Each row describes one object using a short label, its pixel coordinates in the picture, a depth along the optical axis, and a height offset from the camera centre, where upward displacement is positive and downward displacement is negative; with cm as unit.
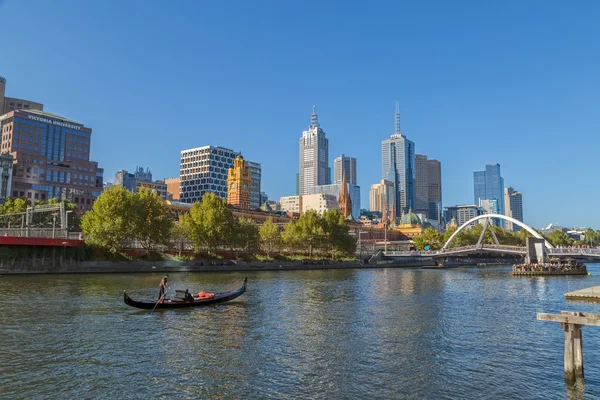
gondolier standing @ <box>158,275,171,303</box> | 3778 -282
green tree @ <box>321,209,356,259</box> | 13562 +516
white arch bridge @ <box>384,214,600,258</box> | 10447 +132
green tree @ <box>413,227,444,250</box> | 18388 +527
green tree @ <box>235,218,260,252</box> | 10924 +411
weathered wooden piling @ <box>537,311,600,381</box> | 1921 -312
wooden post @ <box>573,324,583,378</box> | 1961 -392
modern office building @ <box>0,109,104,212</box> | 15575 +3204
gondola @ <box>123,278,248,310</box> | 3672 -384
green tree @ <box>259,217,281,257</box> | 12312 +417
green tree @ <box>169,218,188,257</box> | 10412 +360
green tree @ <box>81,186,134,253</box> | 8525 +569
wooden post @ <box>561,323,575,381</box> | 1958 -412
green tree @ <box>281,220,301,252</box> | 12900 +443
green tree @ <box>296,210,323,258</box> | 13038 +633
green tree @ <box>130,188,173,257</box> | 8981 +606
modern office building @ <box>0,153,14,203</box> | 13888 +2172
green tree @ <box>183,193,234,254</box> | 10238 +583
